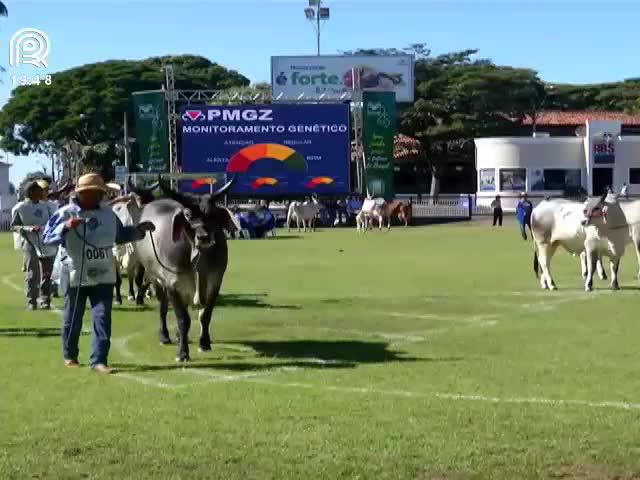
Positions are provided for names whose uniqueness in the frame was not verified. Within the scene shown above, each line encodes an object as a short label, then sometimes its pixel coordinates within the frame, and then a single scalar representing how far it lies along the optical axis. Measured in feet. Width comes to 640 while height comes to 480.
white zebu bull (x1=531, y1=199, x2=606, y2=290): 61.67
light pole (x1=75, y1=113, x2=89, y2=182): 271.90
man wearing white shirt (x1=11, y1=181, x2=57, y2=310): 52.70
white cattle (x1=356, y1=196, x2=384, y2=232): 163.32
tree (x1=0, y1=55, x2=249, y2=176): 272.10
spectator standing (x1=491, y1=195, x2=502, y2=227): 168.96
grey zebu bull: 37.22
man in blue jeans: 34.71
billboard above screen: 223.92
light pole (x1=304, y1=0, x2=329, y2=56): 247.50
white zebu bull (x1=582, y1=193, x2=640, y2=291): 60.34
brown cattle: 177.41
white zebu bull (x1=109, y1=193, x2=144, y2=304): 47.94
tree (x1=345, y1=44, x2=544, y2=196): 241.96
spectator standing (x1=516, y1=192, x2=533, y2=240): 127.56
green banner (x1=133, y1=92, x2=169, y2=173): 181.37
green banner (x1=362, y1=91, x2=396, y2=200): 182.50
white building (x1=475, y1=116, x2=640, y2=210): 222.28
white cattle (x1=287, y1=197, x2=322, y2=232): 167.22
